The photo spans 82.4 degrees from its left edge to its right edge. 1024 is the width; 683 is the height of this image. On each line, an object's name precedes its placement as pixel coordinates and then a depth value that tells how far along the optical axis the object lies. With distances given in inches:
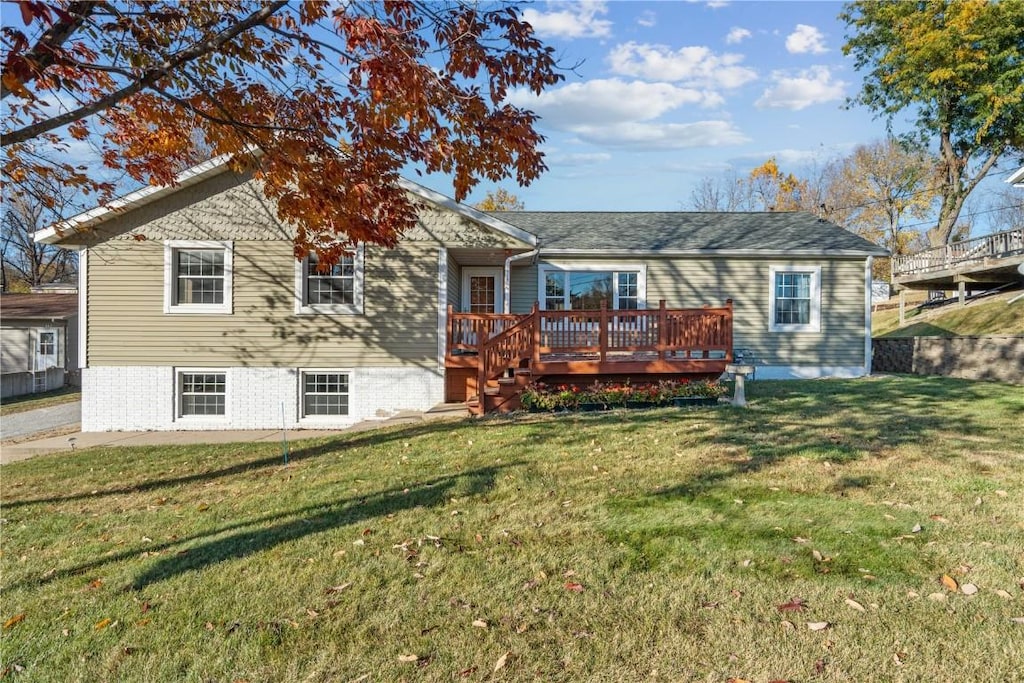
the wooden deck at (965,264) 801.6
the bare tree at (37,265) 1499.8
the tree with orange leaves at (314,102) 215.9
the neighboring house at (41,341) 866.8
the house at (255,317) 450.0
